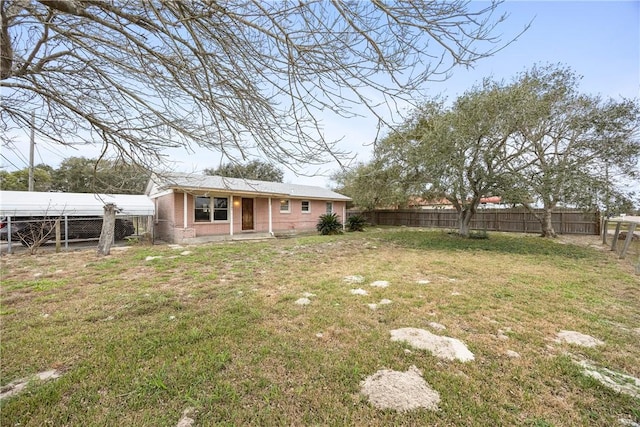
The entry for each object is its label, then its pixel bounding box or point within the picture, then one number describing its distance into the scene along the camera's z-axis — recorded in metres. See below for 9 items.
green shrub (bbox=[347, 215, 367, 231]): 15.62
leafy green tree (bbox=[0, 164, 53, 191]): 13.05
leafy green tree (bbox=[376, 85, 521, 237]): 8.28
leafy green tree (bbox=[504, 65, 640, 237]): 7.93
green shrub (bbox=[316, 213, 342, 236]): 13.83
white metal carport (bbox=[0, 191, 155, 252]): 9.09
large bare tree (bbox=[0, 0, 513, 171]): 1.86
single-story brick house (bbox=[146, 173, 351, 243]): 11.20
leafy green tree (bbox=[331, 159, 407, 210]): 11.27
